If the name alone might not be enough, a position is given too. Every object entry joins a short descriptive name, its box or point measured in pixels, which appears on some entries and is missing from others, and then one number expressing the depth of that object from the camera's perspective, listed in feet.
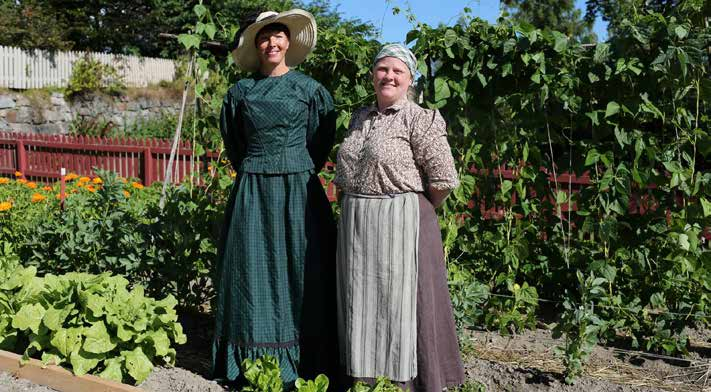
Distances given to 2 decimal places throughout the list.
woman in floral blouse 8.61
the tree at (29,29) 52.70
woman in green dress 9.67
